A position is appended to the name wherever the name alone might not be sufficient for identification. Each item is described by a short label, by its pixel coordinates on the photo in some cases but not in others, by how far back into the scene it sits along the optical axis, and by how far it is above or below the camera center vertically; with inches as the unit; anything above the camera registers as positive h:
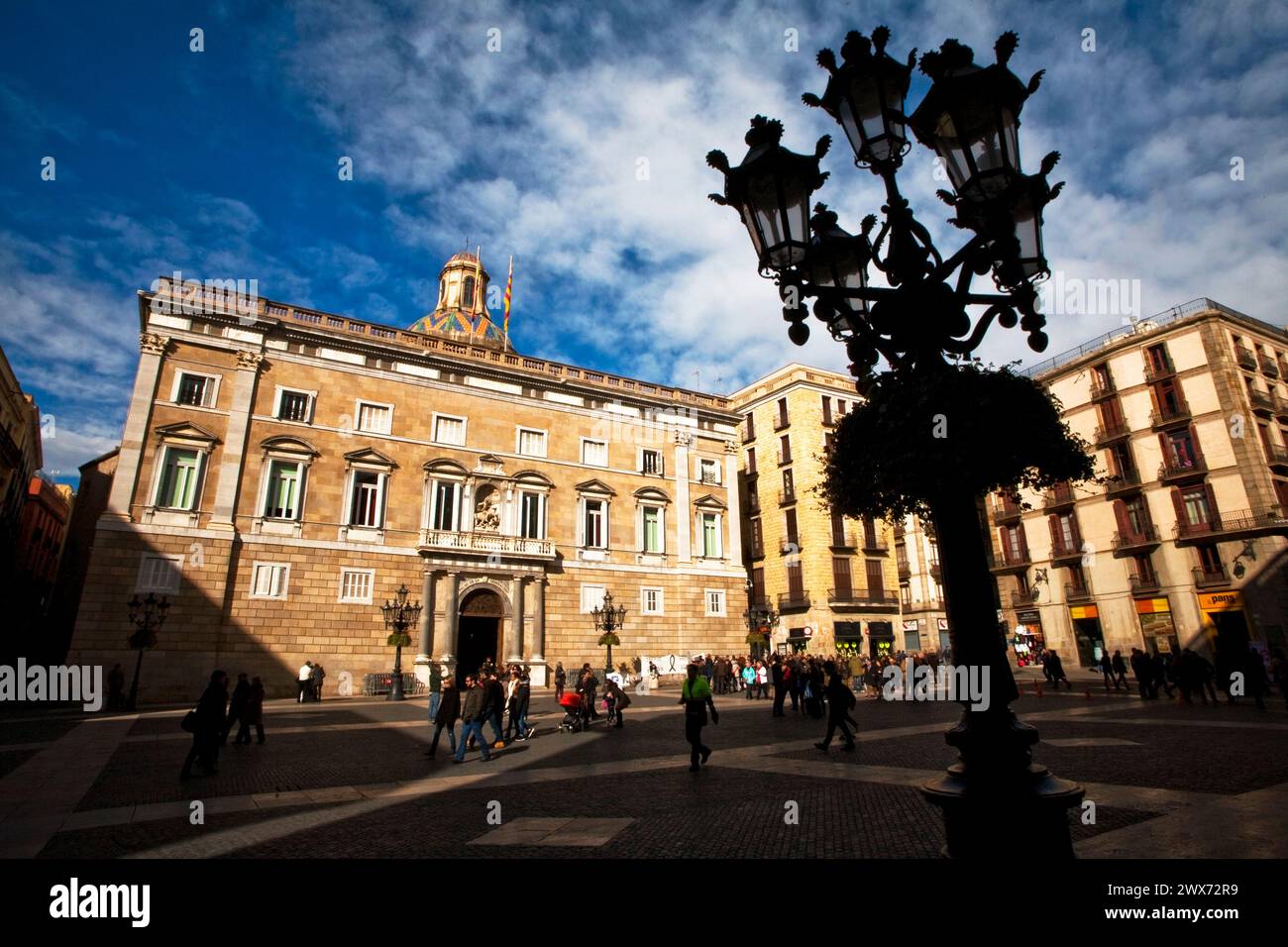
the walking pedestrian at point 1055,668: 893.2 -30.4
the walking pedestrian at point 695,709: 376.5 -31.4
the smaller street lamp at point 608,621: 1027.9 +58.5
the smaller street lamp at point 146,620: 766.5 +58.7
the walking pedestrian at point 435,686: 647.8 -27.6
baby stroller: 581.3 -49.9
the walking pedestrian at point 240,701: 512.1 -26.9
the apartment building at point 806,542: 1483.8 +256.0
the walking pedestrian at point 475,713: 448.1 -35.8
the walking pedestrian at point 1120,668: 871.1 -32.0
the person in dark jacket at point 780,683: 674.2 -31.2
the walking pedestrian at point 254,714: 514.9 -37.0
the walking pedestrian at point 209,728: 373.7 -34.3
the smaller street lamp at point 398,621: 901.2 +60.0
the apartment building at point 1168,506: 1128.8 +258.1
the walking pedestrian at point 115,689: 800.9 -23.3
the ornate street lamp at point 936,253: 134.4 +104.0
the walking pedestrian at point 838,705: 431.2 -35.7
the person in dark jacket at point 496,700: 493.6 -29.9
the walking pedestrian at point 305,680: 897.5 -19.9
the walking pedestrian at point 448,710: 459.2 -34.2
